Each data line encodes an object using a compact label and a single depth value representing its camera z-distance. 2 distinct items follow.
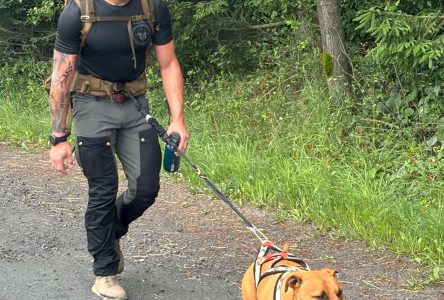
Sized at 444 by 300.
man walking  4.20
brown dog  3.33
